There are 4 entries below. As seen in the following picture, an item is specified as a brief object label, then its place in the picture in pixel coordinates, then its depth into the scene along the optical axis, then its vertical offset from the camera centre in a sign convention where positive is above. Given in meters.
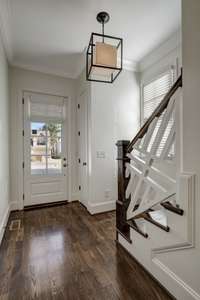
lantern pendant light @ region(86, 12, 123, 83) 1.97 +1.00
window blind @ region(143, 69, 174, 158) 3.23 +1.10
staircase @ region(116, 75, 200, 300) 1.39 -0.61
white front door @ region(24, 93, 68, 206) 3.86 -0.09
